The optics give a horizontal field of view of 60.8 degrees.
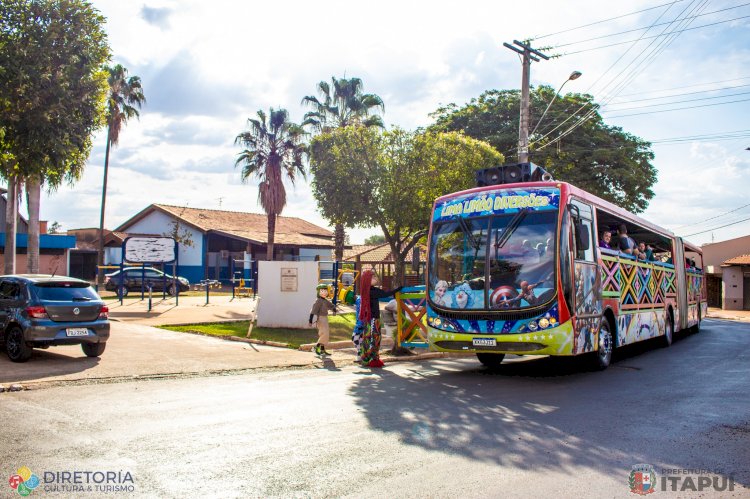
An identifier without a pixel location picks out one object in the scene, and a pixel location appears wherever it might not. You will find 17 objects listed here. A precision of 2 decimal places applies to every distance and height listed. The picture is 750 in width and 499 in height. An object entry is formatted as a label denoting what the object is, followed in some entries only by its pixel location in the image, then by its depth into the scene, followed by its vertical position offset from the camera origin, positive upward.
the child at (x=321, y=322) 13.52 -0.90
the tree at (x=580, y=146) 34.00 +7.44
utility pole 19.77 +6.27
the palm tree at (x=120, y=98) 35.53 +10.09
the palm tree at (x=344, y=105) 36.09 +9.96
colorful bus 10.07 +0.19
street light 21.06 +6.88
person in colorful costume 12.45 -0.75
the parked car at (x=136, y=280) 32.94 -0.20
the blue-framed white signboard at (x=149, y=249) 23.23 +0.99
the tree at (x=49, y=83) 12.14 +3.74
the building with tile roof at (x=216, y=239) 43.91 +2.80
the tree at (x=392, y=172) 25.66 +4.47
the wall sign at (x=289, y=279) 17.91 +0.00
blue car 10.98 -0.70
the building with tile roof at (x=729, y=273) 46.81 +1.03
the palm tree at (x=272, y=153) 35.66 +7.07
